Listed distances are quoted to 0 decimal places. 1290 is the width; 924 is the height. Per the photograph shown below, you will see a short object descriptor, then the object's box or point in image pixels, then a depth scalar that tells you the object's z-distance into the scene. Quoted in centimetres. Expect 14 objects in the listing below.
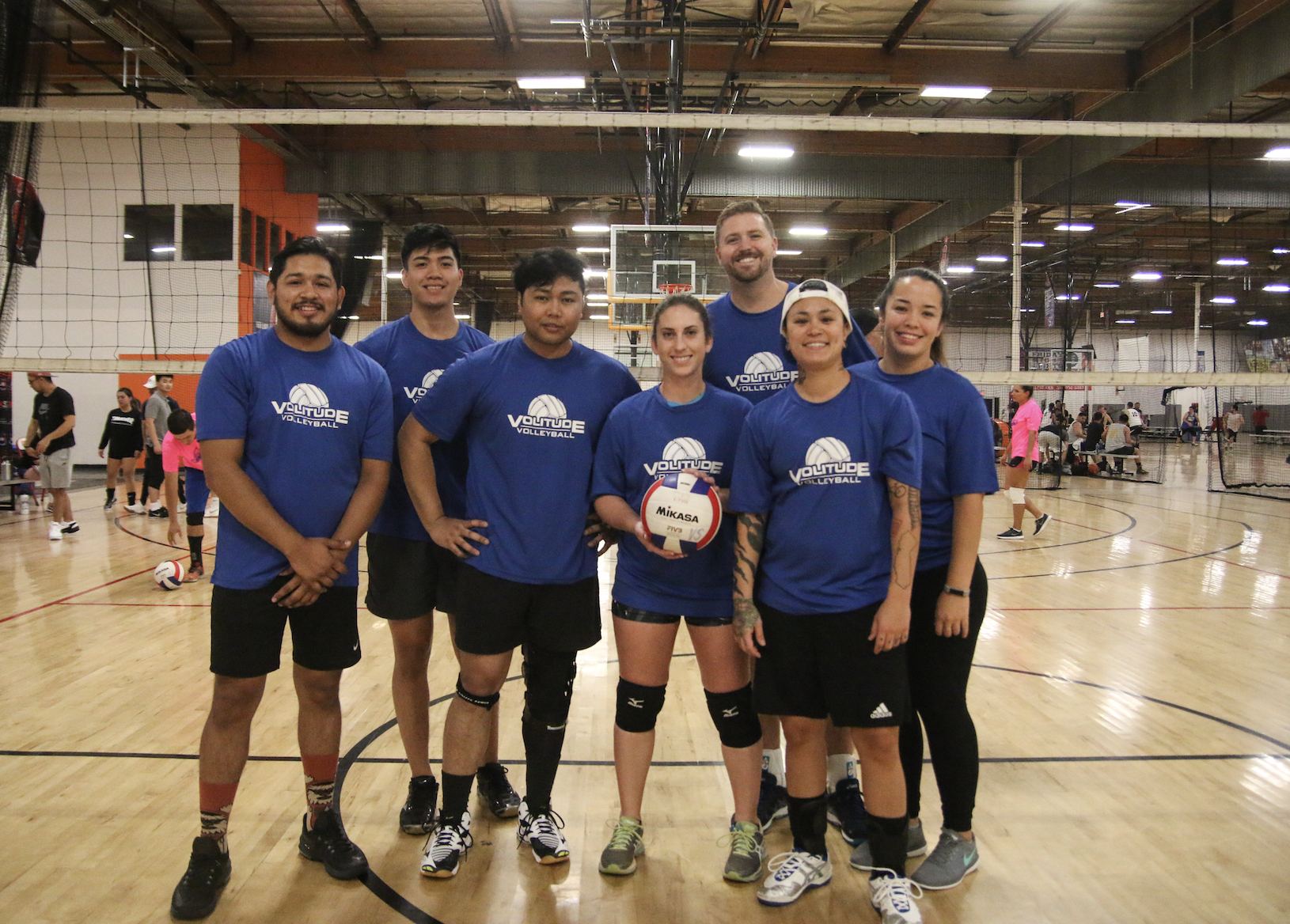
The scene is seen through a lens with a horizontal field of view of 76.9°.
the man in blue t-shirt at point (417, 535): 260
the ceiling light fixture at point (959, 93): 1031
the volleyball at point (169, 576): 628
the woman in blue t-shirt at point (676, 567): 230
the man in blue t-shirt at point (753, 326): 254
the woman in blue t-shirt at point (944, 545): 222
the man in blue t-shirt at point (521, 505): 233
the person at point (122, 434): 1007
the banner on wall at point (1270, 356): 2323
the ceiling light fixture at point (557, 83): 1009
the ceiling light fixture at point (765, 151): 1260
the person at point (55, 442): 847
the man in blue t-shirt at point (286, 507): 220
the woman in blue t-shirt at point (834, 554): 210
